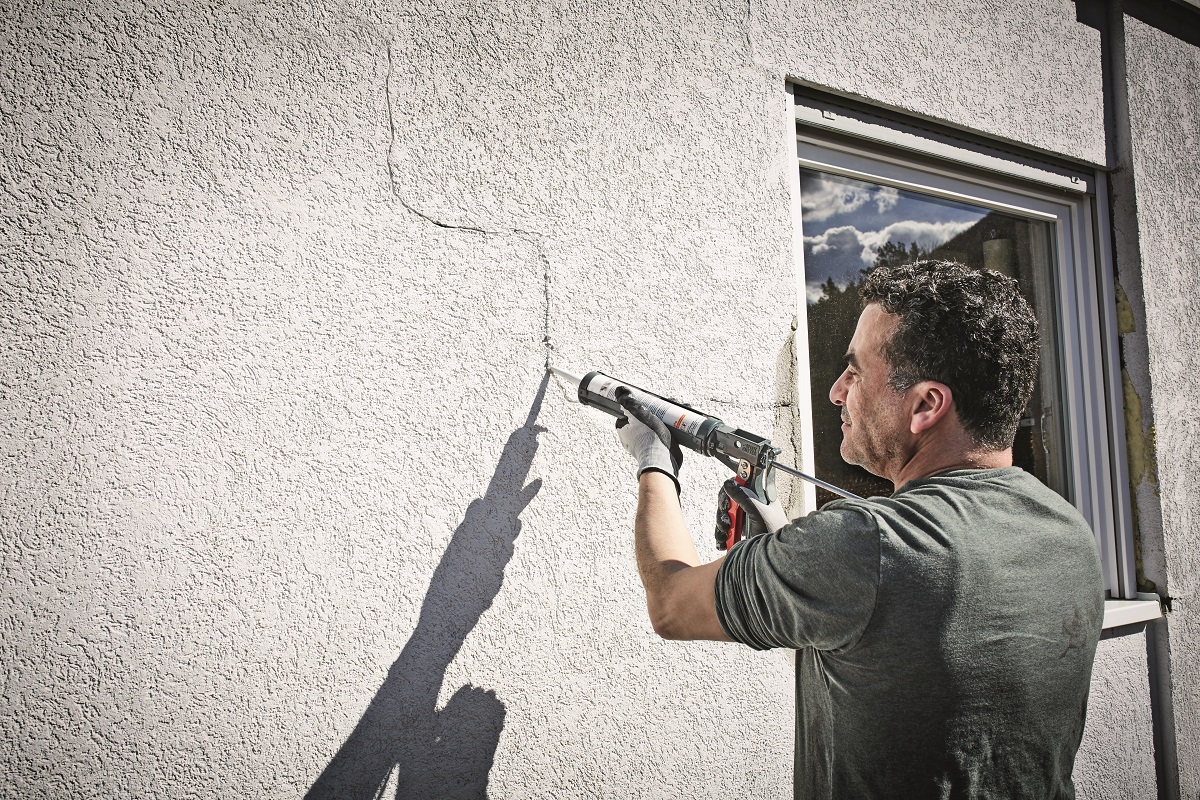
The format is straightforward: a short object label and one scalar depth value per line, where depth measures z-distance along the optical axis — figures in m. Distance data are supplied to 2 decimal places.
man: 1.12
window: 2.44
